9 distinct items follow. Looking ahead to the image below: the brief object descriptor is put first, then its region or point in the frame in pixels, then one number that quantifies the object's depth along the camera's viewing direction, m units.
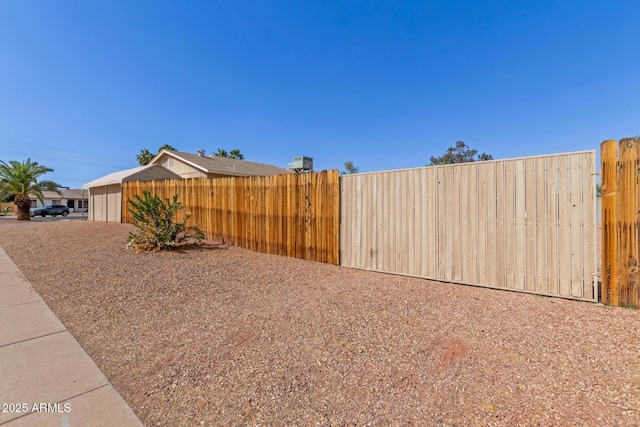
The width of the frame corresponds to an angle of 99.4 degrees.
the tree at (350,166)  43.05
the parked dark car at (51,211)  29.30
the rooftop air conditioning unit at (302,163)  9.68
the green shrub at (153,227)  7.43
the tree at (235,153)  33.06
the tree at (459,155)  25.23
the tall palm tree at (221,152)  33.03
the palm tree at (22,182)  18.56
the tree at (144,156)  38.69
